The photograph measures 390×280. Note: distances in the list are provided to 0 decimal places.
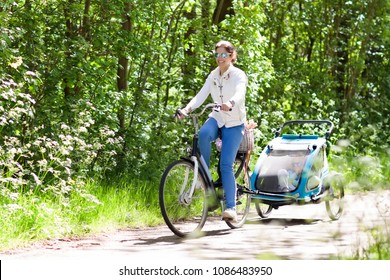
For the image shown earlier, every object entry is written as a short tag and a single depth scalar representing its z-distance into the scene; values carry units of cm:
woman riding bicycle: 1828
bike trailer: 2042
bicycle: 1750
